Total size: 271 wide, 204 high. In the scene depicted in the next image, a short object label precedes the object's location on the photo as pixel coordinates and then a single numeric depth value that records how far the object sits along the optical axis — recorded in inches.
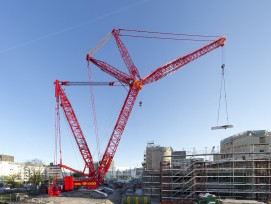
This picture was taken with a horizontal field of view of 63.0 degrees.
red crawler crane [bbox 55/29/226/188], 2086.9
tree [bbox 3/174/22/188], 3529.7
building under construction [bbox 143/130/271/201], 1636.7
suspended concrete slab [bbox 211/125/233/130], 1809.1
